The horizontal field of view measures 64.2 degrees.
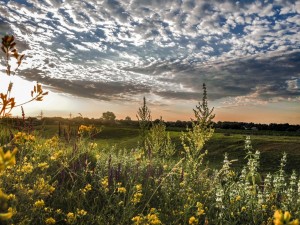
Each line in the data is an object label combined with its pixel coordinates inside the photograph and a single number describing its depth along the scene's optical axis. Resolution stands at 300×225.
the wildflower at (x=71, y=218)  2.85
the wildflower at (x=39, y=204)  2.69
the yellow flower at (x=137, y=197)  3.10
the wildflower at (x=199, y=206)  3.13
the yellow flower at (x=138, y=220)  2.51
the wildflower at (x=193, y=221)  2.60
